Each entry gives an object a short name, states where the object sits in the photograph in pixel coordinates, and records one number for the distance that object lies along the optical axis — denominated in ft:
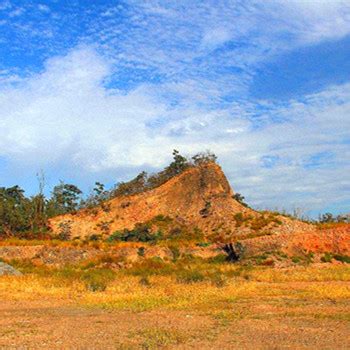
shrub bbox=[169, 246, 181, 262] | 118.24
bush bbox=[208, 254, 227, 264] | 115.24
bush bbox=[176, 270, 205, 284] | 74.28
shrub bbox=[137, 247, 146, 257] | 116.06
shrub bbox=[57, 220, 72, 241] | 163.22
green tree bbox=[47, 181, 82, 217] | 234.79
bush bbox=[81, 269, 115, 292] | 67.26
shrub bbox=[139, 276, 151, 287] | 72.74
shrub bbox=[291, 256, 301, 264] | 105.07
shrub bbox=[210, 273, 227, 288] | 68.84
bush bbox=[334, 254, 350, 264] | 108.60
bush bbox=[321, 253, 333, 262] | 108.68
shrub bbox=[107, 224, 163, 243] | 153.89
